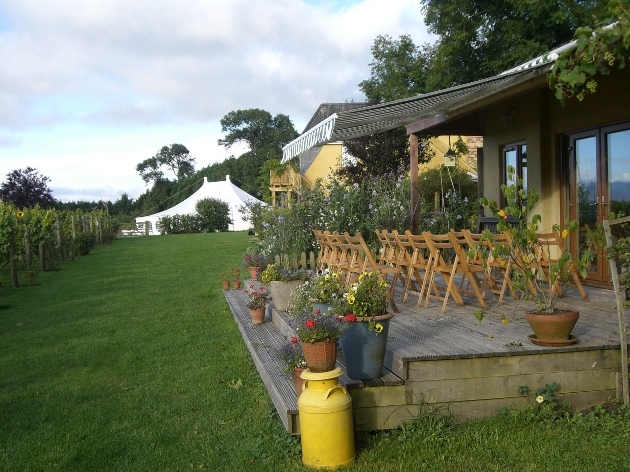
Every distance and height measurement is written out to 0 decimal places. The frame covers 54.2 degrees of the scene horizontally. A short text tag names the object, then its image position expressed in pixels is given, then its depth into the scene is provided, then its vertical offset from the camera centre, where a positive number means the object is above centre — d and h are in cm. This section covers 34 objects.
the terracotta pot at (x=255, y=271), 962 -80
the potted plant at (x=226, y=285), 1000 -103
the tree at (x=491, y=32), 1620 +495
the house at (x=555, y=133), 618 +90
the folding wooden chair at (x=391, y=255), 646 -45
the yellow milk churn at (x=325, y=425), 332 -112
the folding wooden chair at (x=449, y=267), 545 -50
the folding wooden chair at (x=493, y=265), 552 -51
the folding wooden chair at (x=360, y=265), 578 -52
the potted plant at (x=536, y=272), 393 -42
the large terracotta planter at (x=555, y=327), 394 -77
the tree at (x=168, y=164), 8656 +858
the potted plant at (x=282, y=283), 637 -67
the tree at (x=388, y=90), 1992 +407
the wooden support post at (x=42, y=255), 1532 -67
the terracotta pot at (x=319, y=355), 348 -78
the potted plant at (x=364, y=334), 375 -73
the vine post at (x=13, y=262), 1248 -64
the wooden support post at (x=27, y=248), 1388 -42
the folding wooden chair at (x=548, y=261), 554 -50
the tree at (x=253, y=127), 7462 +1147
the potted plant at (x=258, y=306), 664 -93
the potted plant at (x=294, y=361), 371 -88
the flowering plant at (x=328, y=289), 453 -53
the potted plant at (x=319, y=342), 348 -71
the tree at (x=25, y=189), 2994 +203
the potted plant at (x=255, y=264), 967 -70
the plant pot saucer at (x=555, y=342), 396 -86
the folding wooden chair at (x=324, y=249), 781 -41
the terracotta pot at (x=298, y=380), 368 -97
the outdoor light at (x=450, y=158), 1170 +106
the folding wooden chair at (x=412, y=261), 590 -47
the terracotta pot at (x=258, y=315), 666 -103
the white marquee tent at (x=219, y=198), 4566 +166
